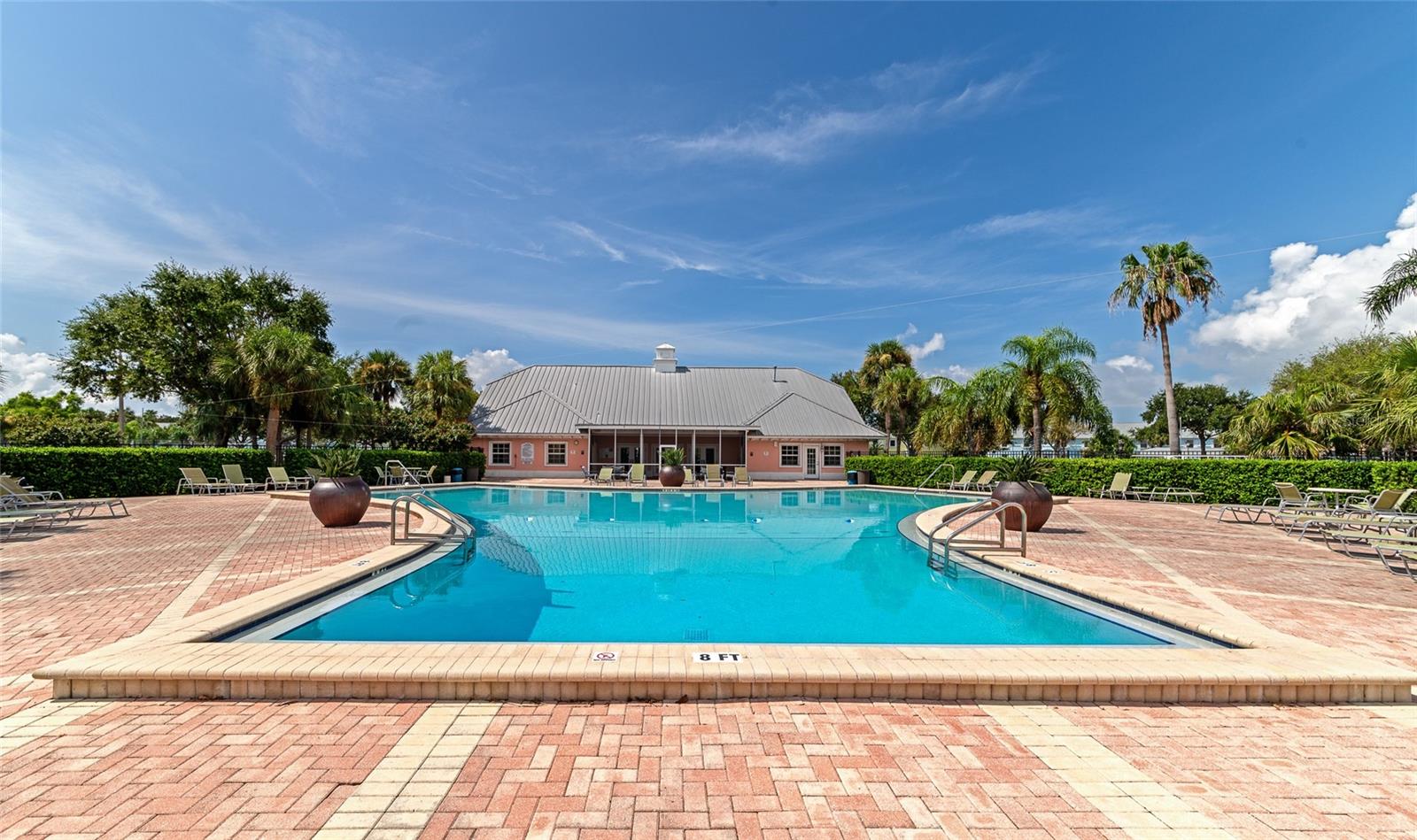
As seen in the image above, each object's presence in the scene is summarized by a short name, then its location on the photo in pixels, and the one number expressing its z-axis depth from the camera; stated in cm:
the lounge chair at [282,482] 1931
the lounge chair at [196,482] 1730
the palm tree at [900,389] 3488
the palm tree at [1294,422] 1800
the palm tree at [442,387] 3048
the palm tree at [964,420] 2677
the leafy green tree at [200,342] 2528
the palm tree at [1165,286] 2228
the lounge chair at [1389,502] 1026
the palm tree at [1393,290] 1377
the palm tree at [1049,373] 2361
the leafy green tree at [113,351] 2470
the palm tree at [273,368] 2327
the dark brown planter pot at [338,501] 1051
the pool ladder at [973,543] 838
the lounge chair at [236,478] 1831
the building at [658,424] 3138
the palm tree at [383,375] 3359
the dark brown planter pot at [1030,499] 1036
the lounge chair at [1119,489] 1839
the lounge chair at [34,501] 1125
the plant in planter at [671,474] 2441
